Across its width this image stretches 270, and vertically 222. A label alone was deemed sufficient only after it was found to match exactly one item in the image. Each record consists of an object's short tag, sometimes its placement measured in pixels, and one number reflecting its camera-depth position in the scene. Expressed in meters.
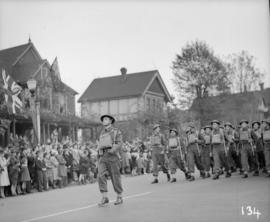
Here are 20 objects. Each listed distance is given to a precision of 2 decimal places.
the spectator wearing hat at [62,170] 16.92
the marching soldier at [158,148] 14.89
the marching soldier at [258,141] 14.91
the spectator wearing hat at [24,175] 14.75
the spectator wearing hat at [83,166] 17.67
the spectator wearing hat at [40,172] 15.49
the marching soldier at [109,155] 9.48
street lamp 15.68
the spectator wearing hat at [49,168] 16.30
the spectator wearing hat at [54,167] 16.62
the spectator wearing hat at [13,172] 14.27
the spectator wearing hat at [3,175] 13.63
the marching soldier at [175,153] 15.11
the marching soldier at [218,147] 15.04
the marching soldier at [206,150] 15.61
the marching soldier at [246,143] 14.60
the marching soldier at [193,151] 15.30
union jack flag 15.50
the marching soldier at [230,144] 15.79
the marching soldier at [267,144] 13.66
